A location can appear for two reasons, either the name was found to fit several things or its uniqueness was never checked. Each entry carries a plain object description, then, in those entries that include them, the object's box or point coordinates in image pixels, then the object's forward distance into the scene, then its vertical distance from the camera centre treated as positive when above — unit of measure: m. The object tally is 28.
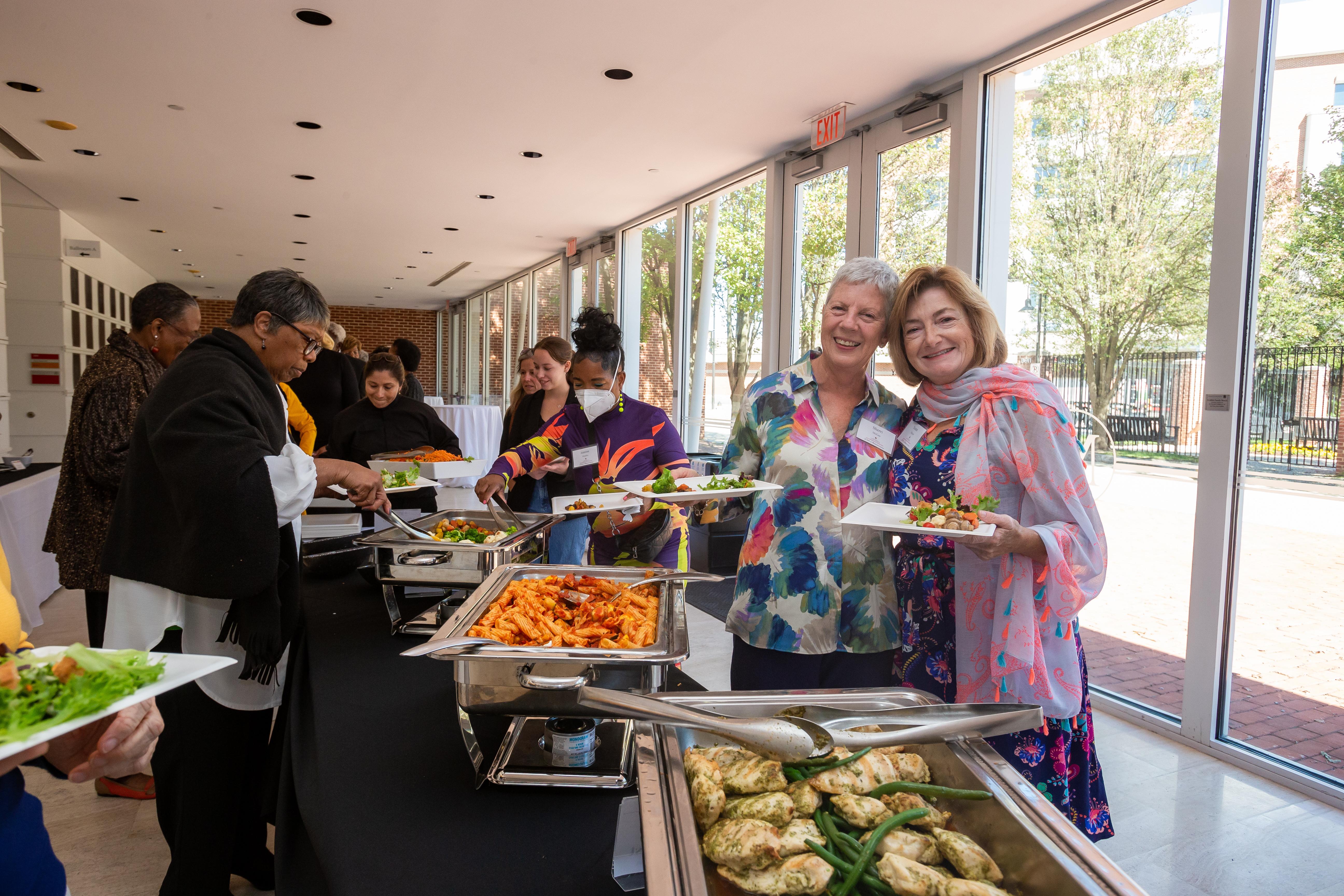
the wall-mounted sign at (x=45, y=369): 6.77 +0.22
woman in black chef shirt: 3.23 -0.10
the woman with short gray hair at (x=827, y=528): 1.48 -0.24
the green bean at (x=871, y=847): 0.57 -0.34
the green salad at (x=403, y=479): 2.38 -0.25
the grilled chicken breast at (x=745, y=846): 0.59 -0.35
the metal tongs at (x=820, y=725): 0.69 -0.31
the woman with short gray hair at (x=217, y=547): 1.42 -0.29
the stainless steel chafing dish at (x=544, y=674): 0.92 -0.33
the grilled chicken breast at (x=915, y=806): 0.66 -0.35
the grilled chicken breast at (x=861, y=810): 0.65 -0.35
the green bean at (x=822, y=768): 0.71 -0.34
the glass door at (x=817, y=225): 4.58 +1.20
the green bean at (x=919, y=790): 0.67 -0.34
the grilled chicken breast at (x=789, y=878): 0.57 -0.36
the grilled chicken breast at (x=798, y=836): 0.61 -0.35
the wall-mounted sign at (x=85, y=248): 6.10 +1.20
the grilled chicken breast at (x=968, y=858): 0.60 -0.36
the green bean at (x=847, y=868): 0.57 -0.36
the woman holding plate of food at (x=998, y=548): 1.29 -0.23
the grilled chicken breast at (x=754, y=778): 0.69 -0.34
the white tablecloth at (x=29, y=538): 3.35 -0.67
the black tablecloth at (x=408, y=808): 0.81 -0.51
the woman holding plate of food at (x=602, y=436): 2.36 -0.10
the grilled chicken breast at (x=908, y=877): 0.56 -0.35
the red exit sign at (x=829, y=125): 4.32 +1.66
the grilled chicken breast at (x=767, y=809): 0.64 -0.34
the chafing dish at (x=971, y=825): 0.55 -0.34
